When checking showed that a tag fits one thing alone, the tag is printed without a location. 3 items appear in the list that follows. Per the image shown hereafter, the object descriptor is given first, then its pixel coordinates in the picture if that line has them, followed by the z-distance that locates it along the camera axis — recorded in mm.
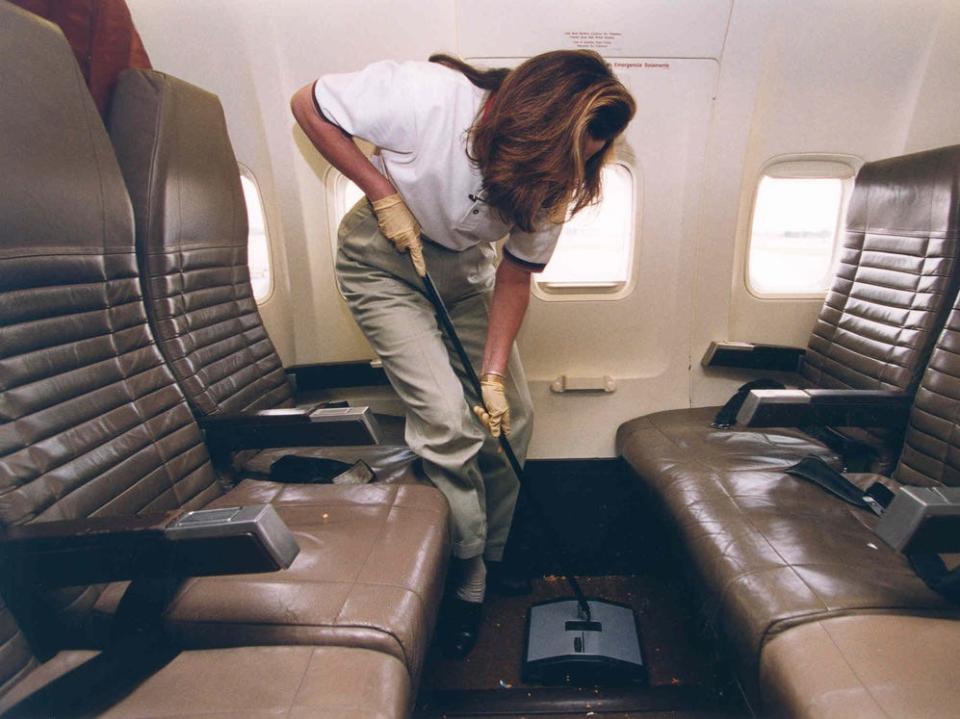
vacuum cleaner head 1702
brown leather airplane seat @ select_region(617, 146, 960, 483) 1747
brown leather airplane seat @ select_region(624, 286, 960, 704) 1146
